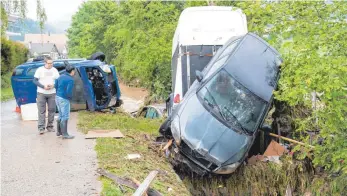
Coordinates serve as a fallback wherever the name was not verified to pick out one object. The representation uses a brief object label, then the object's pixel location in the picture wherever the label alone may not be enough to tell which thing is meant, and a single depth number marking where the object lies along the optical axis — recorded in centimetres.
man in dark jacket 925
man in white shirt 999
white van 1109
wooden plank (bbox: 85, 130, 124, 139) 980
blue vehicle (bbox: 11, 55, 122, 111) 1335
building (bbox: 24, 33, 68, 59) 8650
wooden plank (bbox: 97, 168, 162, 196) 593
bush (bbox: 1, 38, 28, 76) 2667
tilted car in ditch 780
